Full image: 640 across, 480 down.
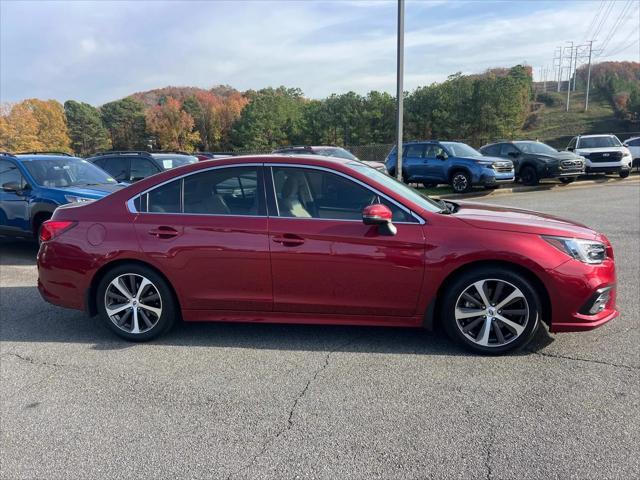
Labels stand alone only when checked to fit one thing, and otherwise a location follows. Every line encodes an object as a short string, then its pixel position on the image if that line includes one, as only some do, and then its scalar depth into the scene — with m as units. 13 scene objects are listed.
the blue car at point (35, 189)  7.73
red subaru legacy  3.82
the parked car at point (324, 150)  15.88
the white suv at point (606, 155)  19.95
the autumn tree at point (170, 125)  101.19
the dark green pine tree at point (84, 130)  97.25
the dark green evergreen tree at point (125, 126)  104.19
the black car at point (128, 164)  12.52
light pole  12.72
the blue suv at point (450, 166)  16.17
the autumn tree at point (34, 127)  77.81
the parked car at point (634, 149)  23.14
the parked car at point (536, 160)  17.81
